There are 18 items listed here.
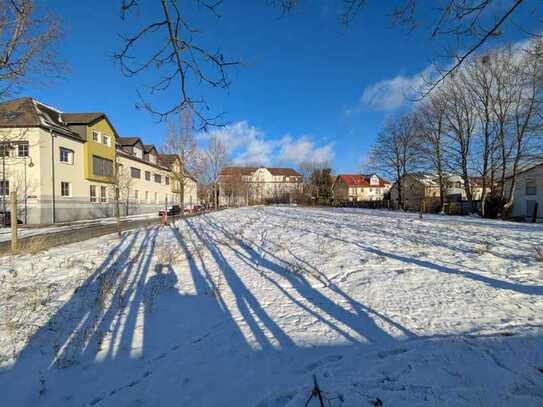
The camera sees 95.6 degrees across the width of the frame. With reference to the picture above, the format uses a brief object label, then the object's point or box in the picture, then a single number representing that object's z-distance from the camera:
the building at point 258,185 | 57.34
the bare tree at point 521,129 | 18.62
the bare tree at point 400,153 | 31.60
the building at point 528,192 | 23.84
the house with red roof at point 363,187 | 70.50
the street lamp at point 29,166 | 19.11
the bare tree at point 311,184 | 51.72
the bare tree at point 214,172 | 37.16
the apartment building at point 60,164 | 19.20
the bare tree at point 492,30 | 2.42
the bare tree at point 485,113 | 20.87
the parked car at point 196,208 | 37.86
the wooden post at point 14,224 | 7.56
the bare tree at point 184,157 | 26.88
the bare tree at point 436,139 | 25.05
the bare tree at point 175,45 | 2.60
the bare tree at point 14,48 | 7.05
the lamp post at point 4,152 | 13.85
